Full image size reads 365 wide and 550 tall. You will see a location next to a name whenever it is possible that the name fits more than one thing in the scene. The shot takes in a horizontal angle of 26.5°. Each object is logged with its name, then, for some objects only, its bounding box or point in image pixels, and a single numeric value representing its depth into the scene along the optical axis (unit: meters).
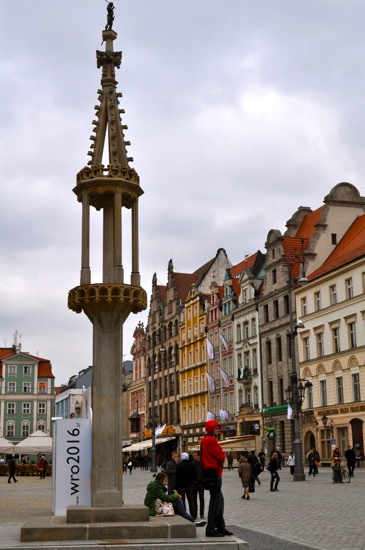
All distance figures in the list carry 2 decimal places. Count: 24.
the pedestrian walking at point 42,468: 49.28
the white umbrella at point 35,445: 47.53
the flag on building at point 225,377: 68.62
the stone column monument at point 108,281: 13.15
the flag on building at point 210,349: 72.38
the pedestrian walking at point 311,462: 40.29
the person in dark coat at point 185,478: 17.25
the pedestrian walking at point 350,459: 37.44
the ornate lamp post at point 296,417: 35.34
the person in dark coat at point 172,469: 18.70
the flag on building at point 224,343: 68.70
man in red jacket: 11.81
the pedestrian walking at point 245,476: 25.27
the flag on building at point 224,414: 69.95
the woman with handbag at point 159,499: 13.38
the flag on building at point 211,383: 73.69
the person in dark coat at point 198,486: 17.70
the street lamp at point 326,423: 50.22
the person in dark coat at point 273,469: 28.30
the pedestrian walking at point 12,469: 44.72
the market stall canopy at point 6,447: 48.97
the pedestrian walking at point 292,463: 39.26
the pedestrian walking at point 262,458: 50.36
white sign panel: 16.02
